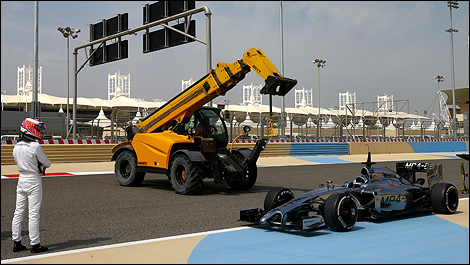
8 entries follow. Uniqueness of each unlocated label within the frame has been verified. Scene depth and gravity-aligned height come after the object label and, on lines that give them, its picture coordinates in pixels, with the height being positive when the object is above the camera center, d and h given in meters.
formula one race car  6.24 -0.83
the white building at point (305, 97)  151.06 +18.61
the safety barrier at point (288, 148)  18.84 -0.04
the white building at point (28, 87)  118.64 +17.36
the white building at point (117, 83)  120.28 +21.33
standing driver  5.46 -0.38
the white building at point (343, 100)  193.62 +19.84
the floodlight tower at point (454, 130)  37.51 +1.25
